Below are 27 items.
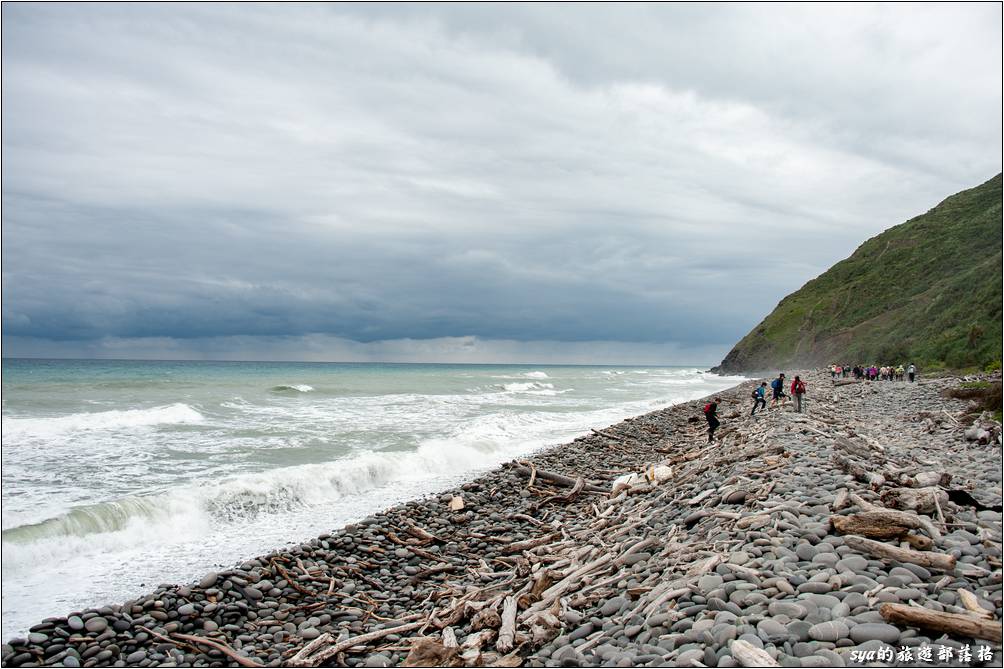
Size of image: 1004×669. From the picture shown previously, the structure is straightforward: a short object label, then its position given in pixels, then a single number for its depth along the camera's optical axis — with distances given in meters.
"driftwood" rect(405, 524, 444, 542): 10.60
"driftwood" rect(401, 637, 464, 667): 5.70
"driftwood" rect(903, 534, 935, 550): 5.97
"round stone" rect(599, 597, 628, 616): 5.90
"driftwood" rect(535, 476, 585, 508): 12.90
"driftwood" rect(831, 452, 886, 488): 8.38
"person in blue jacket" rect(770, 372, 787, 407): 24.76
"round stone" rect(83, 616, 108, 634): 7.27
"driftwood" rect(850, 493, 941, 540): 6.17
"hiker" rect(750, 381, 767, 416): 23.02
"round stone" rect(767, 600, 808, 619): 4.87
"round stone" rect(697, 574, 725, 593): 5.63
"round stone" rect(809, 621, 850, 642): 4.50
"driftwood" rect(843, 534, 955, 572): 5.50
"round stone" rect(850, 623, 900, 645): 4.42
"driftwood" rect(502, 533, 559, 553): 9.90
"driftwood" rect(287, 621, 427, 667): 6.52
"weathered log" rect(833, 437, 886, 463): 11.64
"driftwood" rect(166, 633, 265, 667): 6.65
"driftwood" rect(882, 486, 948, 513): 7.09
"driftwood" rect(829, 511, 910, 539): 6.14
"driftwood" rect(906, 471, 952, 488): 8.52
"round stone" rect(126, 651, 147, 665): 6.82
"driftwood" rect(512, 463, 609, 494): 13.64
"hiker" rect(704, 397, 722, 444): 18.48
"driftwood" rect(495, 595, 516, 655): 5.48
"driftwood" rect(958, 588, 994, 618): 4.59
